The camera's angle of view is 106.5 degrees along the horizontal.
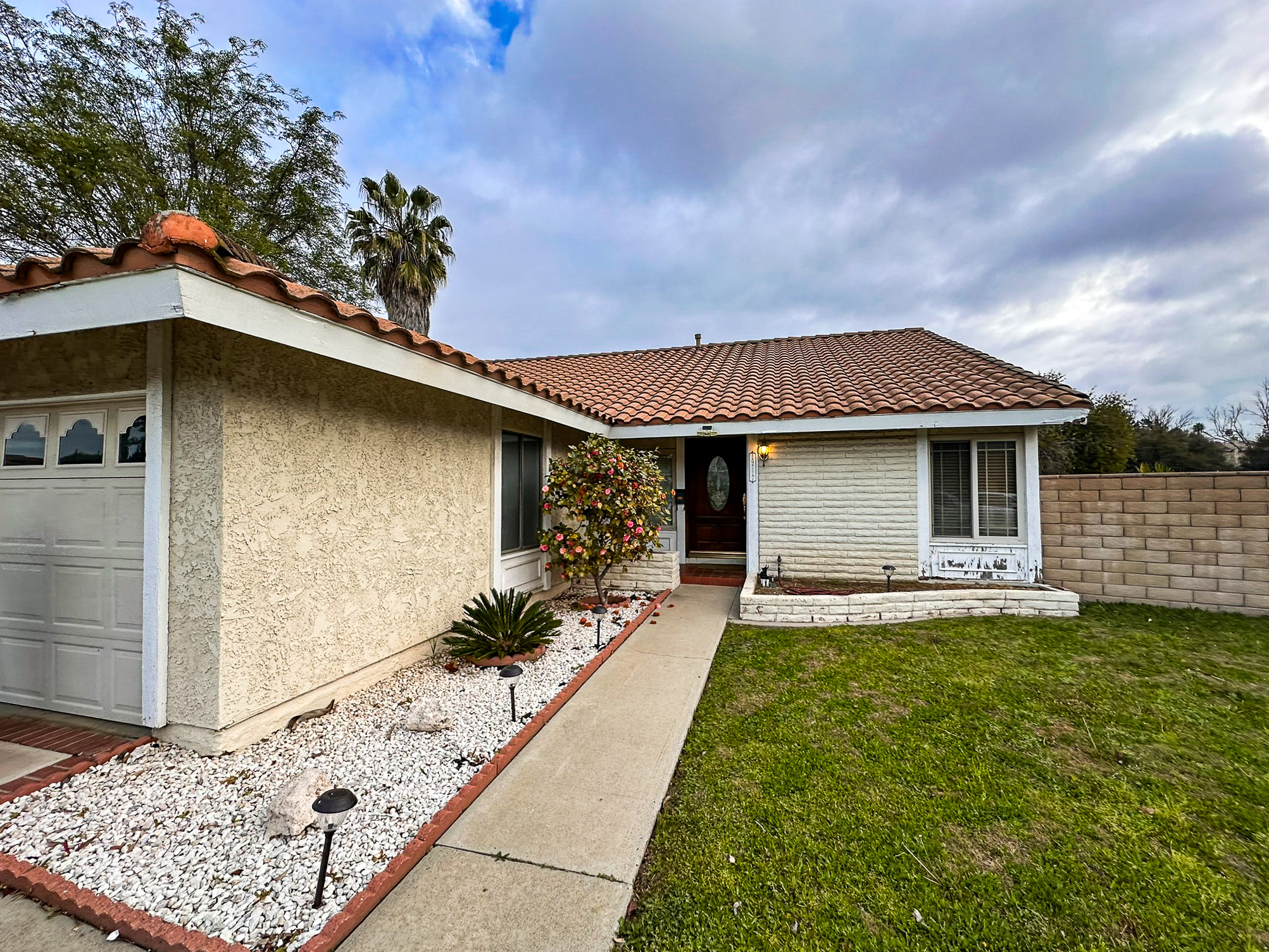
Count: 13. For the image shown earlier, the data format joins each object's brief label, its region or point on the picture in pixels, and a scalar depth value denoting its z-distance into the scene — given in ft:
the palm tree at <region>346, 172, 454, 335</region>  44.62
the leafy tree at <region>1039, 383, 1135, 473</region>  49.08
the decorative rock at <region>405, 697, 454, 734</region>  11.77
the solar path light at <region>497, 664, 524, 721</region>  11.36
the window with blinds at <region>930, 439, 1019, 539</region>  24.70
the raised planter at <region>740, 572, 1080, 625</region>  21.49
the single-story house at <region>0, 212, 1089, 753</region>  8.99
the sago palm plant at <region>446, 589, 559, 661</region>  16.47
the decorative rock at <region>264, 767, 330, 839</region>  8.13
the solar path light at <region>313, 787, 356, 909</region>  6.55
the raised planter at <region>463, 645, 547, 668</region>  16.19
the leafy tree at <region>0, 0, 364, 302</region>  36.40
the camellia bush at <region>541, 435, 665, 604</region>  21.75
